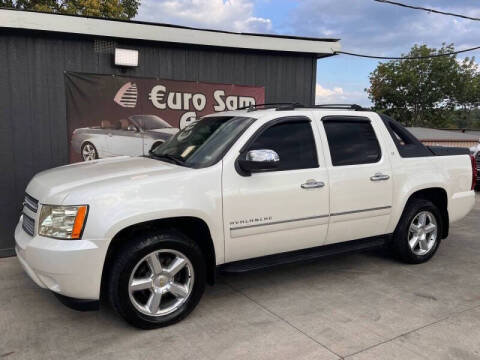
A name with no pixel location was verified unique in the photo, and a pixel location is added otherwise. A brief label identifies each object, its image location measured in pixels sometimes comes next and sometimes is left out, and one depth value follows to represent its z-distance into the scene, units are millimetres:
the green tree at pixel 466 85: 42188
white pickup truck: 3236
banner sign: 6160
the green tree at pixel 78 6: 16219
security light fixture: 6137
